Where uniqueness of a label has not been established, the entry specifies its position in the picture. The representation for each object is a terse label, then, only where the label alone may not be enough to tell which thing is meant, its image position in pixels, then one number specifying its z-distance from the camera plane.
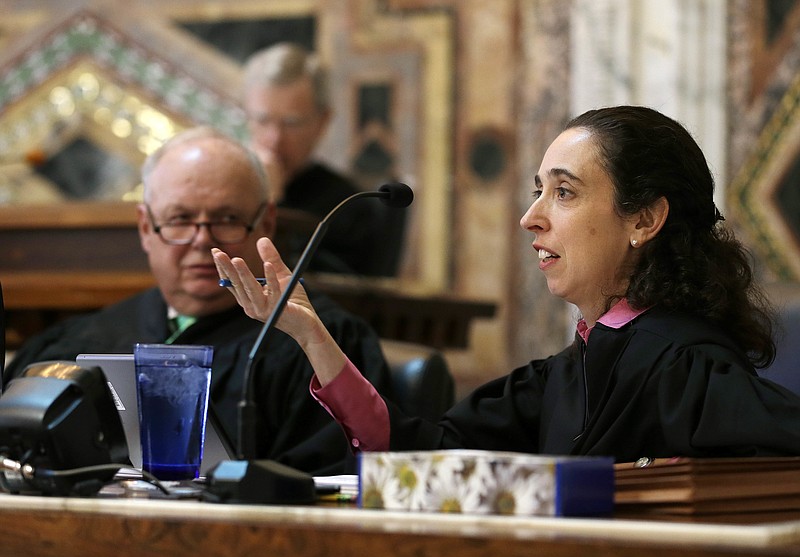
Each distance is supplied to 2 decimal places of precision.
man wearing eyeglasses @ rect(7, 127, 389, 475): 5.35
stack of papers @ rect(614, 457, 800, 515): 4.34
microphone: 4.36
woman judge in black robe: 4.72
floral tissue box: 4.25
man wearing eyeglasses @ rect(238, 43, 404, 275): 7.92
